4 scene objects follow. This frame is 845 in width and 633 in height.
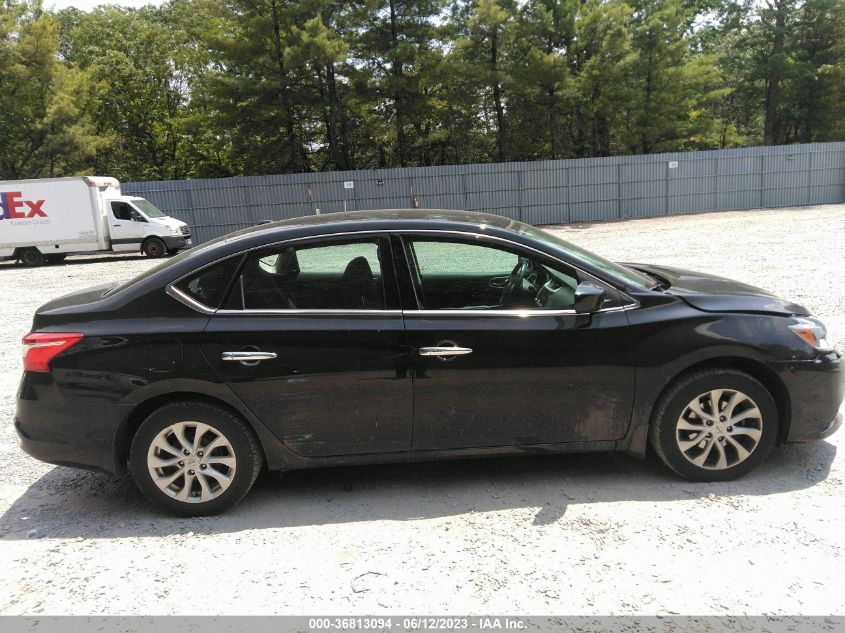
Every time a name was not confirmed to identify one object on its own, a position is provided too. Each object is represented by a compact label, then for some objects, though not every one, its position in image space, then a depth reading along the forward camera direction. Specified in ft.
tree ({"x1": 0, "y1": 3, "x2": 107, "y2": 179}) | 89.81
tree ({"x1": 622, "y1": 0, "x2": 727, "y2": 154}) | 95.71
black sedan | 11.05
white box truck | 63.16
